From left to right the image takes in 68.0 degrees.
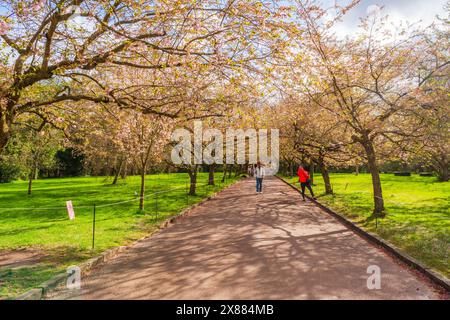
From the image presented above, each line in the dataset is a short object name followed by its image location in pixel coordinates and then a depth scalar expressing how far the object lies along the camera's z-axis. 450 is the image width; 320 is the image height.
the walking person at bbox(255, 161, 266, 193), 23.38
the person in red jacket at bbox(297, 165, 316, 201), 18.06
